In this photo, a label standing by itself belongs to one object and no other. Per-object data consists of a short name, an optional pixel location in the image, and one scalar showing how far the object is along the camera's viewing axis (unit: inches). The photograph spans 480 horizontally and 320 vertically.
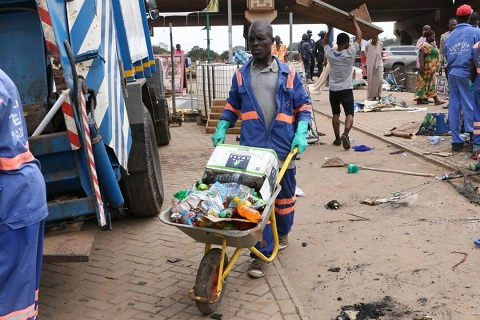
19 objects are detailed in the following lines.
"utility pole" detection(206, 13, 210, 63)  564.3
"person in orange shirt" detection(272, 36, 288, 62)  718.5
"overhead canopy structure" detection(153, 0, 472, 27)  1090.1
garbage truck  127.9
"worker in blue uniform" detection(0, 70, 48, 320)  90.2
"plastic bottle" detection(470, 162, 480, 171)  260.1
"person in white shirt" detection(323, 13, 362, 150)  342.9
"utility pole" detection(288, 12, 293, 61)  652.8
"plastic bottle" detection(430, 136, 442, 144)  345.3
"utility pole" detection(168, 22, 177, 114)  485.3
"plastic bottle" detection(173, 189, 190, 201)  139.0
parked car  1157.7
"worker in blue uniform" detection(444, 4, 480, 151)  300.2
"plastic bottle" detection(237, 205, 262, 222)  126.9
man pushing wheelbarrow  162.7
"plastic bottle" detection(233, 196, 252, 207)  130.6
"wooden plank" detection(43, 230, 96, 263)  123.6
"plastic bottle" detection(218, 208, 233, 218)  129.3
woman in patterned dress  525.3
